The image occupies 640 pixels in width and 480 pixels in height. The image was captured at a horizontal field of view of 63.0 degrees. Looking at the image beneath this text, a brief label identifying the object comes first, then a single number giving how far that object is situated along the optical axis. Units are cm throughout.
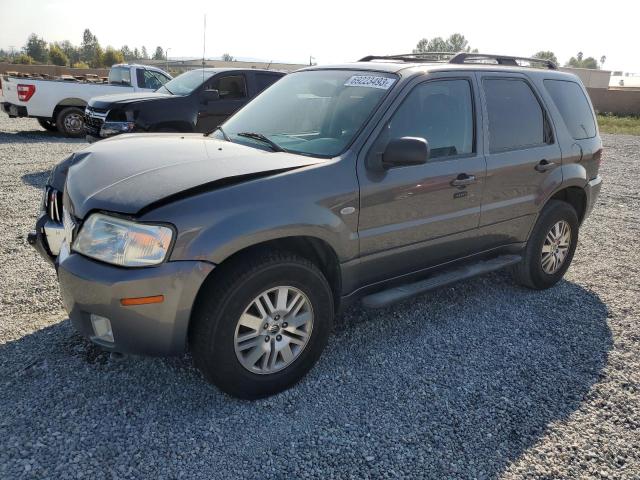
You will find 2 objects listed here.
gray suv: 256
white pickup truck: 1220
